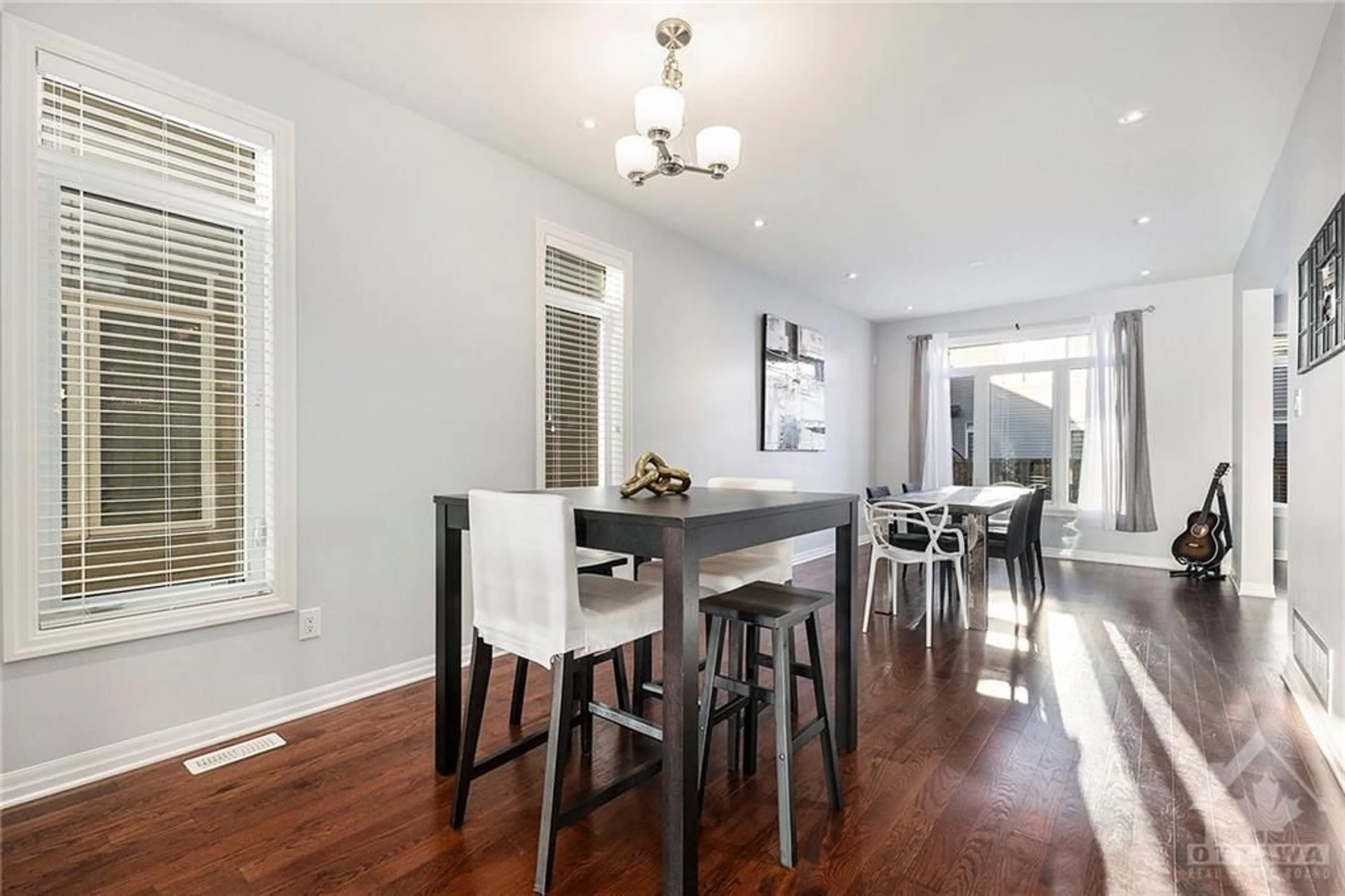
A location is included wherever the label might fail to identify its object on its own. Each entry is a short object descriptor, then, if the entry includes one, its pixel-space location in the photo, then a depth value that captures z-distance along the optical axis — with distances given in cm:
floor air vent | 213
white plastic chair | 366
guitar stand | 529
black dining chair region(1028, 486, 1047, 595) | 455
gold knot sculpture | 208
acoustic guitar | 524
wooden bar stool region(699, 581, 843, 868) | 162
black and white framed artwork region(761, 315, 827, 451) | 555
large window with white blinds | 196
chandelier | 197
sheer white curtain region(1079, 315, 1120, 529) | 601
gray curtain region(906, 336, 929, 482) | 713
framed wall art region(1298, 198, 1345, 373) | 221
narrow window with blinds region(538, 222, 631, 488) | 360
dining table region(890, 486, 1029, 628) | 395
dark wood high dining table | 148
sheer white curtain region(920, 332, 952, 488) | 704
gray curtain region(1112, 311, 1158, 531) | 585
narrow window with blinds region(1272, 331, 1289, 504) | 581
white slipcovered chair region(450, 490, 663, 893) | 154
